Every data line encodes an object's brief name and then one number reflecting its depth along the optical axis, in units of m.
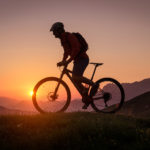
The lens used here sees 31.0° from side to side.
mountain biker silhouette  9.62
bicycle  10.10
